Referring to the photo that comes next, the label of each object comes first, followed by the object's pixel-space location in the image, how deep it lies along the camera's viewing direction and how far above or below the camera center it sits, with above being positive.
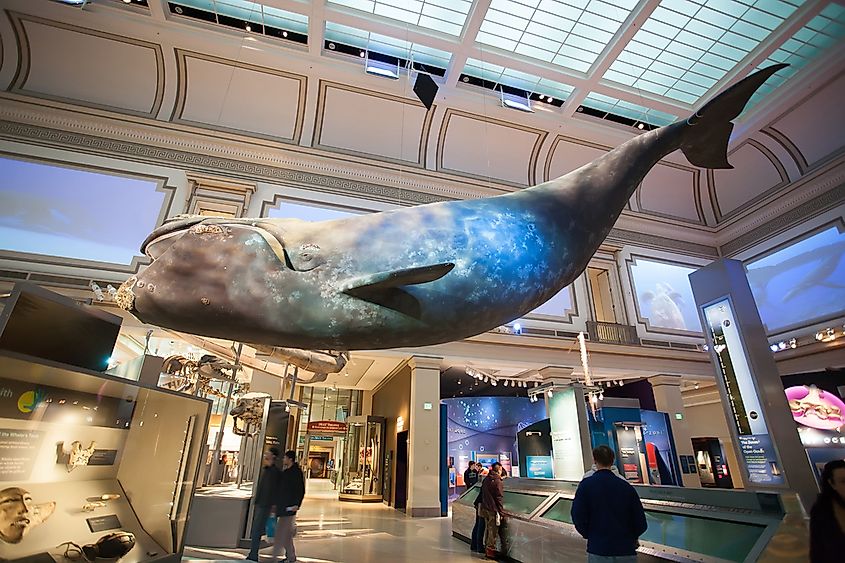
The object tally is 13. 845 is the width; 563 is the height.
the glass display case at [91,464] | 2.52 -0.02
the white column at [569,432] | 8.36 +0.66
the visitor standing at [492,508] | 6.00 -0.53
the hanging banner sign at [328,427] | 17.72 +1.45
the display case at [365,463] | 14.40 +0.08
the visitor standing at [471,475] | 11.12 -0.20
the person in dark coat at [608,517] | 2.93 -0.31
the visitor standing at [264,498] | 5.22 -0.38
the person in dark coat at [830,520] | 2.45 -0.26
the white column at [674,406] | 12.97 +1.80
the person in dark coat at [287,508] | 5.23 -0.48
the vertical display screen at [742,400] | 4.95 +0.79
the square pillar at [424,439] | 10.52 +0.63
